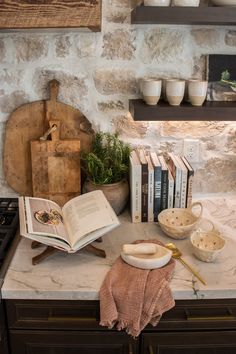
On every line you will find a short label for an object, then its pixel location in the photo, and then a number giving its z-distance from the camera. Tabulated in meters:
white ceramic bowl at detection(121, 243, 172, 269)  1.35
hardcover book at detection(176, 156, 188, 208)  1.69
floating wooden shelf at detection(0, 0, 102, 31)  1.32
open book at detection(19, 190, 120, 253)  1.39
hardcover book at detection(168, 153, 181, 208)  1.69
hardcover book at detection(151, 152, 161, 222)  1.67
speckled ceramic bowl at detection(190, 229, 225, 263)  1.41
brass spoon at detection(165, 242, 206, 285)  1.35
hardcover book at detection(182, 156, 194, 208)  1.69
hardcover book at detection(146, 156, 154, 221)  1.66
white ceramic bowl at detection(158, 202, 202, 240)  1.56
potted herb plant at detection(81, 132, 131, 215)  1.71
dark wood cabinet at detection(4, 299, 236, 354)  1.32
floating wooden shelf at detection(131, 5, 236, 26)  1.44
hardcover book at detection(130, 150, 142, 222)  1.66
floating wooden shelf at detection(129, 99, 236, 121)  1.61
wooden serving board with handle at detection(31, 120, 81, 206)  1.79
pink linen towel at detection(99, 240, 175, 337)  1.25
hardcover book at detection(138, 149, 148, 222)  1.66
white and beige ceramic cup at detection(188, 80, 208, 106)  1.61
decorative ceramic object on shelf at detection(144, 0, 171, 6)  1.46
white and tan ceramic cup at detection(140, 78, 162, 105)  1.61
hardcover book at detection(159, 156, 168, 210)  1.67
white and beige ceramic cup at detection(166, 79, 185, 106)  1.59
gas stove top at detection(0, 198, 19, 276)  1.47
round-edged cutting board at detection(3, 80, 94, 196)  1.79
